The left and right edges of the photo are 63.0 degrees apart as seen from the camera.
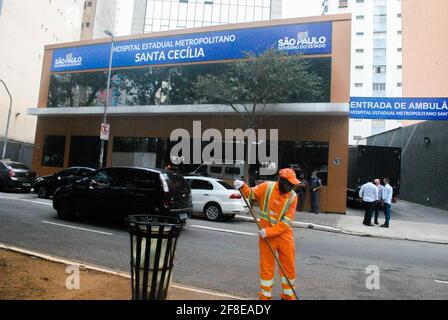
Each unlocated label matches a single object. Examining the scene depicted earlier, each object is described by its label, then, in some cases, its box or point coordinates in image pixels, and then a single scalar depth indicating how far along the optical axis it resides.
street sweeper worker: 4.56
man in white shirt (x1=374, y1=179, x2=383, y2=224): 13.54
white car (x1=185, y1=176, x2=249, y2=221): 12.08
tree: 14.94
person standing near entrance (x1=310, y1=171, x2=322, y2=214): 15.72
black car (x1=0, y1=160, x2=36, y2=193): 17.34
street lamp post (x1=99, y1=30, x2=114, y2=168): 17.49
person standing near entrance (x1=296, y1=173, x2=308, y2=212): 16.12
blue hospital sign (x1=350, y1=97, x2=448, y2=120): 15.71
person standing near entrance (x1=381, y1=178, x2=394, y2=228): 13.11
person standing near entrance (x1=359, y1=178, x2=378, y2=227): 13.23
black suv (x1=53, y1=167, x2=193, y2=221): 9.16
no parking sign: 16.75
